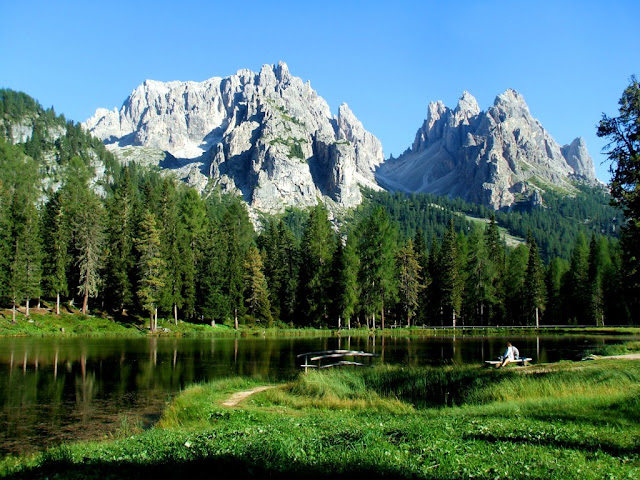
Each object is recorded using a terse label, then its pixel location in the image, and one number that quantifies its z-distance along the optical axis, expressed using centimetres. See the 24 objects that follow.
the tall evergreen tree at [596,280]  9606
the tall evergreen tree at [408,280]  8844
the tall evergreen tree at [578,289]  9962
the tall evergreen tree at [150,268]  6969
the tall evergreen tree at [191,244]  7712
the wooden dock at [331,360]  3391
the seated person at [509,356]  2960
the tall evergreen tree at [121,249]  7275
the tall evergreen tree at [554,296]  10400
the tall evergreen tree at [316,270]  8421
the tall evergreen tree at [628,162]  3375
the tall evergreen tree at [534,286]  9192
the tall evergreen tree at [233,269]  8006
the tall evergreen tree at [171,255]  7359
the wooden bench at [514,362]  3009
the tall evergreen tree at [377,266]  8006
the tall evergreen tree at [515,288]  9738
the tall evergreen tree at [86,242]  7331
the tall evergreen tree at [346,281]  7900
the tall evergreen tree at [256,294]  8281
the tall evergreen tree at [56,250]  6962
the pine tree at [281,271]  8894
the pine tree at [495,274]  9300
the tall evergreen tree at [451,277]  9069
